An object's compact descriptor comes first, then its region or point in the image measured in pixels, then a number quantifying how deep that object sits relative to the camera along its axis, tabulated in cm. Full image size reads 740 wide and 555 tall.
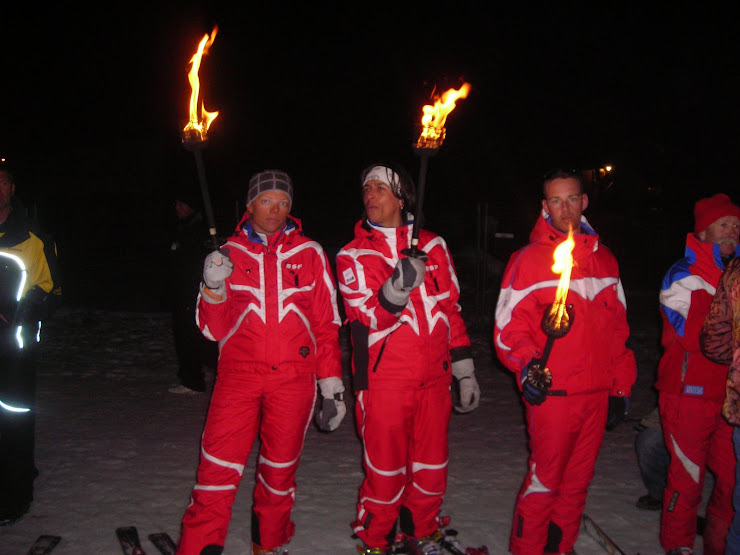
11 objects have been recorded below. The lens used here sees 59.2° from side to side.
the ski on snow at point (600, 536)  364
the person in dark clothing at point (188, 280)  650
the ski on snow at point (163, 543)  362
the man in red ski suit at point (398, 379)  343
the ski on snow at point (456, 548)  365
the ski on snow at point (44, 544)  356
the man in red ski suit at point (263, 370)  327
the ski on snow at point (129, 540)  359
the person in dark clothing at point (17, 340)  386
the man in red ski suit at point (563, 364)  327
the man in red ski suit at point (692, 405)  339
